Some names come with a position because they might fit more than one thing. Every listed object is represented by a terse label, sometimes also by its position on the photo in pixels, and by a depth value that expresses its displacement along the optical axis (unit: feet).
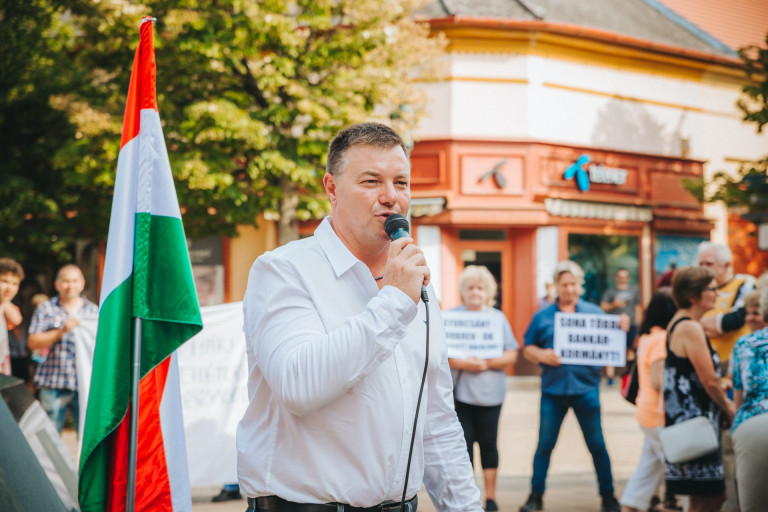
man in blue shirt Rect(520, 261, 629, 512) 24.17
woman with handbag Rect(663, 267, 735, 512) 18.90
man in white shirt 7.22
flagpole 11.47
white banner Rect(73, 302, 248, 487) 24.09
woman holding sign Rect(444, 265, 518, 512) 24.58
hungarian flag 11.75
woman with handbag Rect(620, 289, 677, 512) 22.13
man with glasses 22.50
